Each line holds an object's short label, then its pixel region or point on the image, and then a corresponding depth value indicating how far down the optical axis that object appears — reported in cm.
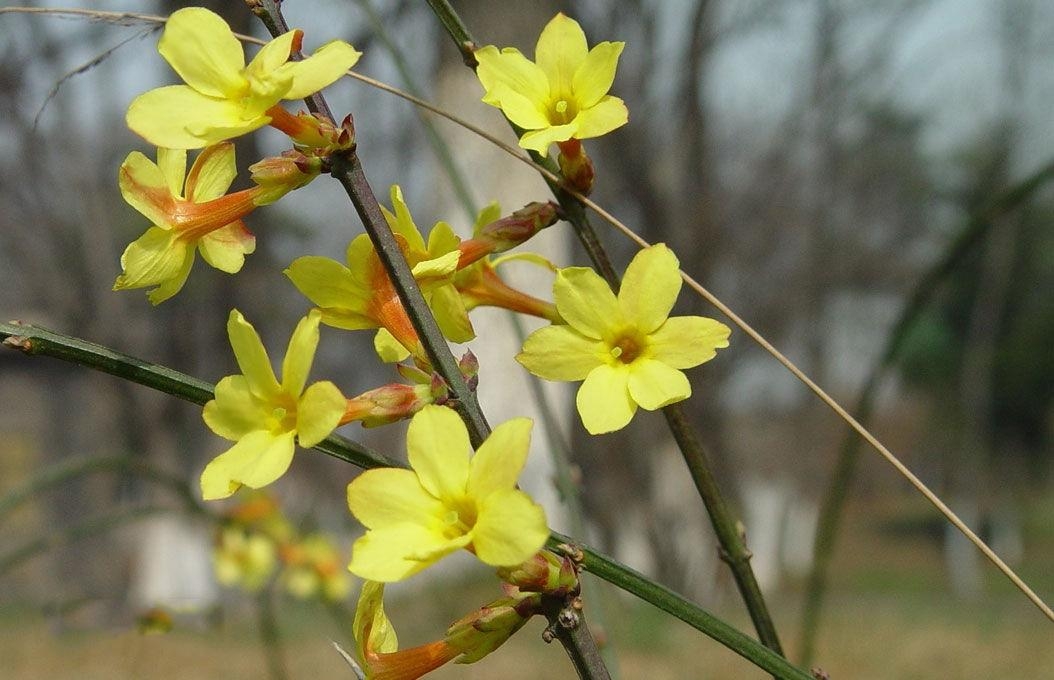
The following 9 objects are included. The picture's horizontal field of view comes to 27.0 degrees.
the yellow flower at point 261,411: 25
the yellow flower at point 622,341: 26
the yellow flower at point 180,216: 27
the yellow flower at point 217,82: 25
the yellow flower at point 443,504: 24
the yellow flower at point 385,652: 26
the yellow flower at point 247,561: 148
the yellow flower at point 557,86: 26
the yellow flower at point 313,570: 136
